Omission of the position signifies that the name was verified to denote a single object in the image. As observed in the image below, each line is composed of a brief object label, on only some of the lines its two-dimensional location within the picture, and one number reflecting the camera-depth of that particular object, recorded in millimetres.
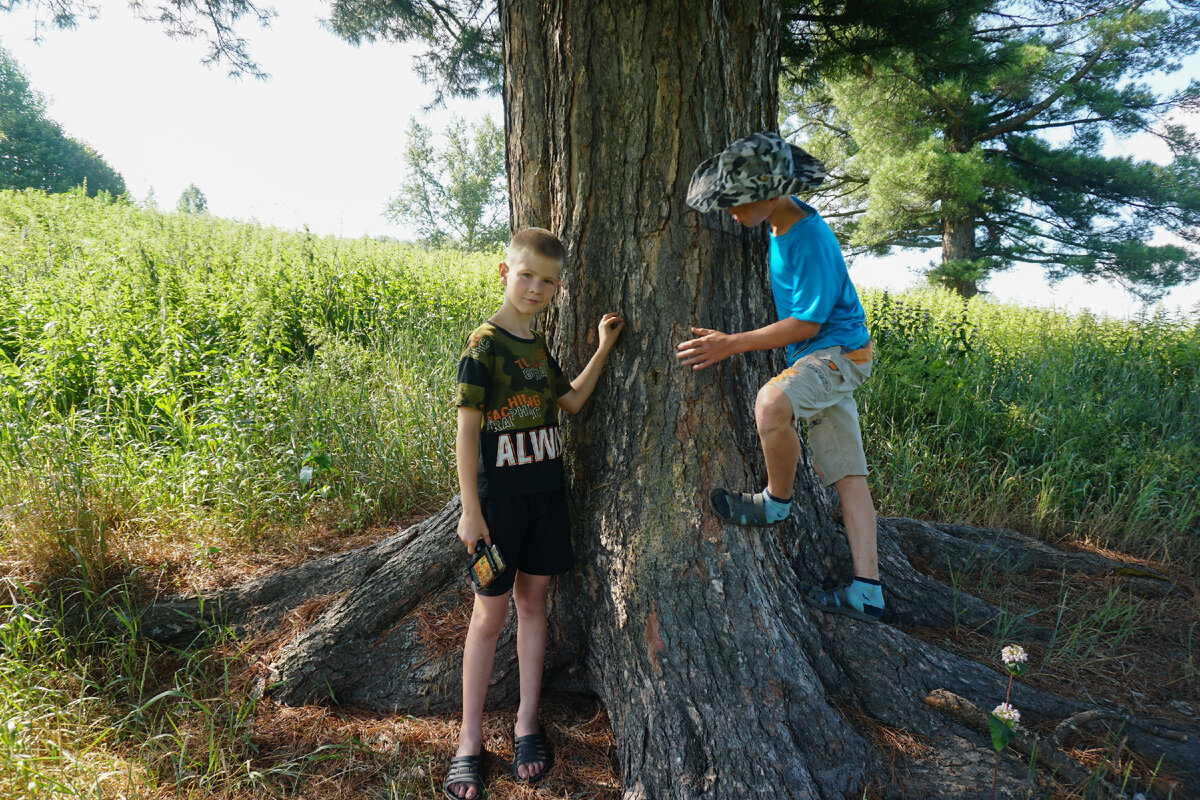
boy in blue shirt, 2264
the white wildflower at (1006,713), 1761
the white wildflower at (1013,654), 1873
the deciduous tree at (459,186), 46688
